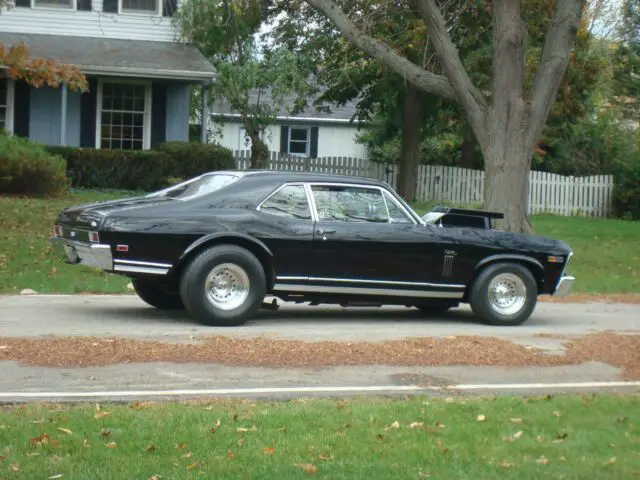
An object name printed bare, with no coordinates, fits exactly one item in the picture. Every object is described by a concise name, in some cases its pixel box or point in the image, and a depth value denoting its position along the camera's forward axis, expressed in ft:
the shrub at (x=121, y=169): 91.50
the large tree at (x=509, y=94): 63.87
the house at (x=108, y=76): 94.48
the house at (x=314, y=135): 160.76
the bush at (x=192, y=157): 93.56
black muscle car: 37.14
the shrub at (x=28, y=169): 79.15
